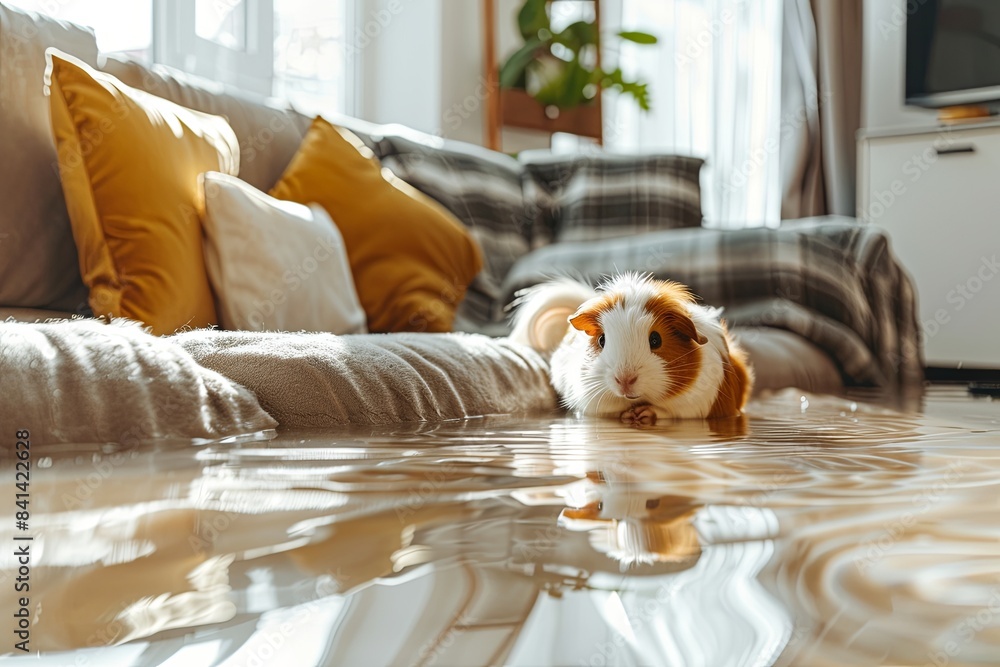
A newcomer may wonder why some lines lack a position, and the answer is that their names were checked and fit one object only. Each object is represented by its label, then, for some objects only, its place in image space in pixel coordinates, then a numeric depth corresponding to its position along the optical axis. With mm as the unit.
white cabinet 3254
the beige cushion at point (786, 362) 1730
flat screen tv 3385
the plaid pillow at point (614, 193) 2564
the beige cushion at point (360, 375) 989
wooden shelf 3438
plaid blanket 2047
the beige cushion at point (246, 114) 1812
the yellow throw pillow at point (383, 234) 1871
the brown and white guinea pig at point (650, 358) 1121
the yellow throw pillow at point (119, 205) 1417
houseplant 3396
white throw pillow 1546
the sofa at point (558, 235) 1471
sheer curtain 4184
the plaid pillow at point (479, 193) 2246
